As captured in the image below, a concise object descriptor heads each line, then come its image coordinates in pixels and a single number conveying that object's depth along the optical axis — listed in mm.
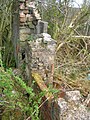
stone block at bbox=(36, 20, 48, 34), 3661
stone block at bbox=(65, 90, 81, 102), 2142
